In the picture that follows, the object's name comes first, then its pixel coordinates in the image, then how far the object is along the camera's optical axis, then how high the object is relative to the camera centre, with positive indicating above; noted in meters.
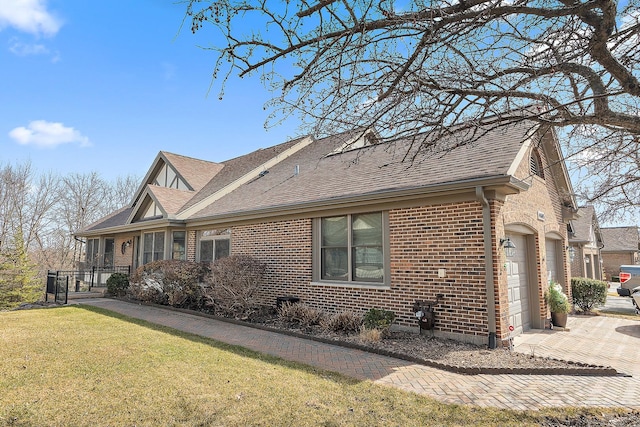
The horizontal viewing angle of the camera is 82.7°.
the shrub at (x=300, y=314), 8.94 -1.36
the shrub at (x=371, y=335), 7.22 -1.49
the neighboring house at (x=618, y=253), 36.03 +0.64
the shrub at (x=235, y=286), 10.16 -0.71
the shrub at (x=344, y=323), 8.11 -1.40
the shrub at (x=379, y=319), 7.55 -1.24
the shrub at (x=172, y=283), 11.93 -0.74
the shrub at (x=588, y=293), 12.53 -1.15
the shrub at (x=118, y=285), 15.45 -1.01
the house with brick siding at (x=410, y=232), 7.16 +0.74
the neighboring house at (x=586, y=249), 20.71 +0.72
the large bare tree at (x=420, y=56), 3.63 +2.31
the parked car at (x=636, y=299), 12.17 -1.33
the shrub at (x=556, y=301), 9.44 -1.07
